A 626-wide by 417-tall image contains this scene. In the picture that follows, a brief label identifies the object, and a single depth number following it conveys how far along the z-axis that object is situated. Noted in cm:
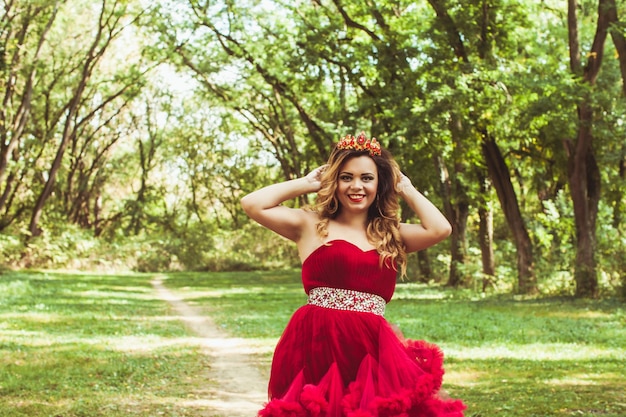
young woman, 410
